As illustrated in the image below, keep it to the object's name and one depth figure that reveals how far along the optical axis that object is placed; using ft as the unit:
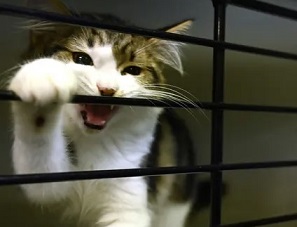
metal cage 1.76
